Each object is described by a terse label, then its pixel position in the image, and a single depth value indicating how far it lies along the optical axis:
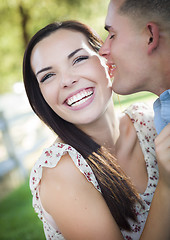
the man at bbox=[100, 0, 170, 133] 0.80
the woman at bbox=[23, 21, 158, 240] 0.83
